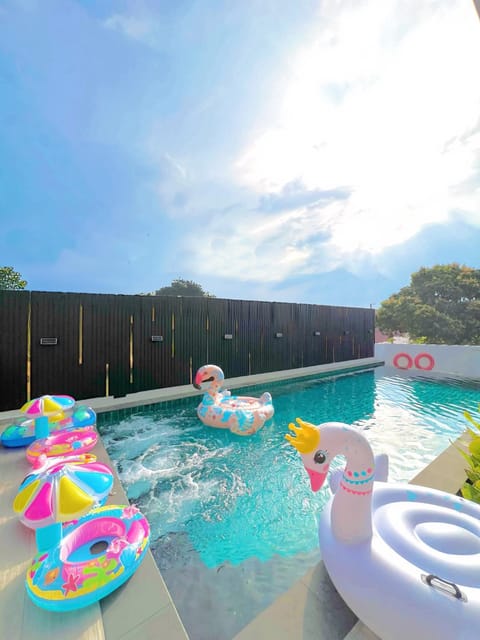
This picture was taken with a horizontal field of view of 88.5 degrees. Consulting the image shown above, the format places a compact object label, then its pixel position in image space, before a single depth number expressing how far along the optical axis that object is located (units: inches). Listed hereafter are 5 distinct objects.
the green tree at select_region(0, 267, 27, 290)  613.0
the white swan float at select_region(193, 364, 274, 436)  163.2
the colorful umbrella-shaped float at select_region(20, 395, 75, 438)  116.9
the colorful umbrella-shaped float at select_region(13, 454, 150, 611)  53.2
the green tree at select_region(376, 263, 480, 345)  626.5
